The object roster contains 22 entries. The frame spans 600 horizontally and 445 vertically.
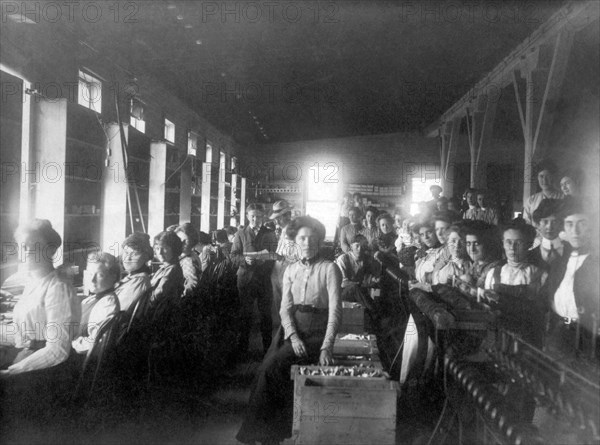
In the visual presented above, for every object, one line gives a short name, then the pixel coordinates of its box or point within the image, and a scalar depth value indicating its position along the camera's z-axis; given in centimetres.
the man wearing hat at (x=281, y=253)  500
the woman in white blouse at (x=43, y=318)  264
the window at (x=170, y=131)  832
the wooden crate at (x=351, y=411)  250
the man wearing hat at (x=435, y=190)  800
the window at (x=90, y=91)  536
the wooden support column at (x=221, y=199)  994
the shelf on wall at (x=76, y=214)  459
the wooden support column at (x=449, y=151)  1086
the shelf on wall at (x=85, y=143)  441
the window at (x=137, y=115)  667
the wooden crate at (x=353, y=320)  403
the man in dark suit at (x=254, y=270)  494
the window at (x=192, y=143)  974
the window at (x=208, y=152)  1126
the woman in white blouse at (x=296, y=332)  296
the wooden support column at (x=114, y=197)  529
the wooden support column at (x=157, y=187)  643
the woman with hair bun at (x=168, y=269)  355
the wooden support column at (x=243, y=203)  1236
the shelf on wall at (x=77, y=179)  443
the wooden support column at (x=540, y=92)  541
